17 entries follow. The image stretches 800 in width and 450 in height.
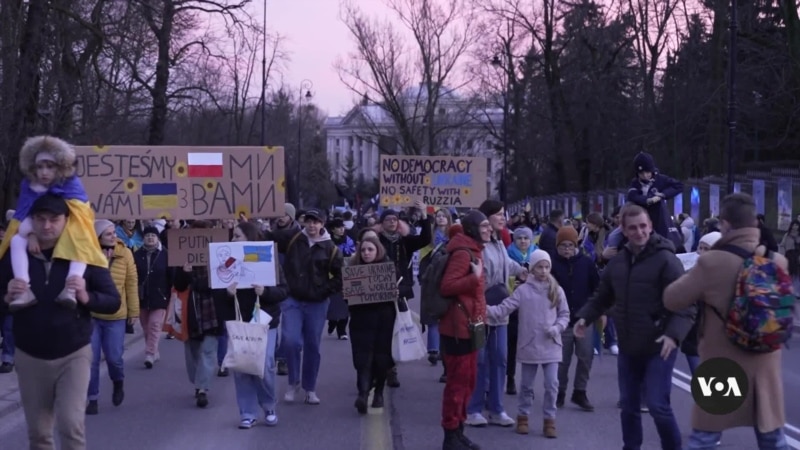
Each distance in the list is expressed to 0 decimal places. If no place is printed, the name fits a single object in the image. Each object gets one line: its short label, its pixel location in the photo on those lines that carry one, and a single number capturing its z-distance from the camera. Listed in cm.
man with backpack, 561
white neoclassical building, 4278
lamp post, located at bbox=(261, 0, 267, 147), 3394
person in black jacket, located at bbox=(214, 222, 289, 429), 939
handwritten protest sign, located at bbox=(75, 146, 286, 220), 1106
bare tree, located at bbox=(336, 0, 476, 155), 4037
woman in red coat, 811
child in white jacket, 908
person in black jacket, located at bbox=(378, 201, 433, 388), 1200
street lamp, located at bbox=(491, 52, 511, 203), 4155
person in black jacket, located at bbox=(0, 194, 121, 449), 581
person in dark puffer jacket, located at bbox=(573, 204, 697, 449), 675
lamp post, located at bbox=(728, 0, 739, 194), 2295
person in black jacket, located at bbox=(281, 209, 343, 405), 1052
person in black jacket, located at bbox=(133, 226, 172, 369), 1369
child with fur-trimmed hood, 584
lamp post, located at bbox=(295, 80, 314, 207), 5041
